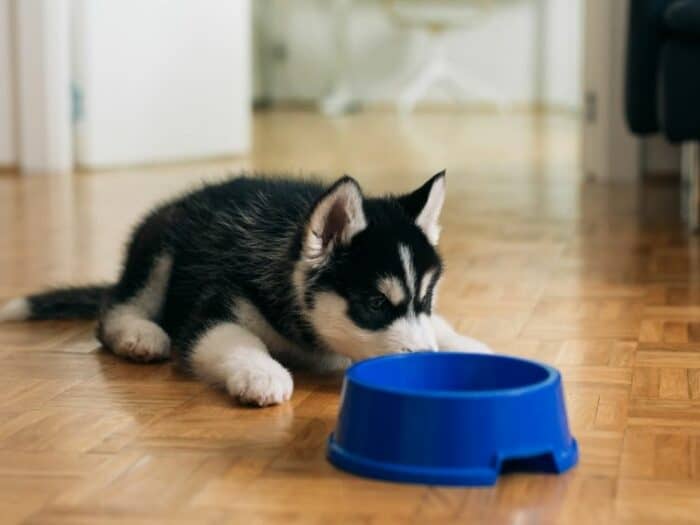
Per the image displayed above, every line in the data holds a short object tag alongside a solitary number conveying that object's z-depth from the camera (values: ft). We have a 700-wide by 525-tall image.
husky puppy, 6.61
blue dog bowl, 5.26
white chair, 31.56
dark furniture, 12.13
